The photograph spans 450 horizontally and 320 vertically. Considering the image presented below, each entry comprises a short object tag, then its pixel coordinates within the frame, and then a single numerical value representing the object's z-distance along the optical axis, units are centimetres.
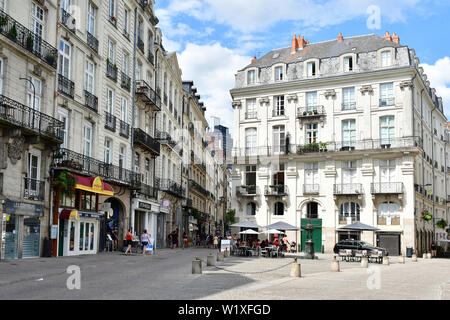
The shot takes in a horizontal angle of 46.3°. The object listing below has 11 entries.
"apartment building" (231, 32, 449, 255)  4272
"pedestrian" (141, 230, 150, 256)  2861
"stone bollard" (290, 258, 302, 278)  1678
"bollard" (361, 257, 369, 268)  2358
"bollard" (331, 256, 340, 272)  2039
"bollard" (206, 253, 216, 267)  2052
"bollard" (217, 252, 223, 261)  2433
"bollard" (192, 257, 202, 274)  1682
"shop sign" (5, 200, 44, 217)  2011
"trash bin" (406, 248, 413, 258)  4045
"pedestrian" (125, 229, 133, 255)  2733
